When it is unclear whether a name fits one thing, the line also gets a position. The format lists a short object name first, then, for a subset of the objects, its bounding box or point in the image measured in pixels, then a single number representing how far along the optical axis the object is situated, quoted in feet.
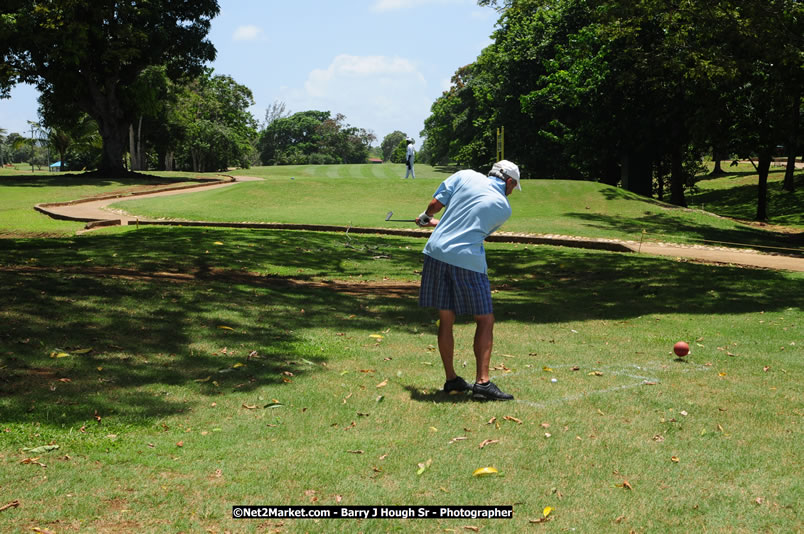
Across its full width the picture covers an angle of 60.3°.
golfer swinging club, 18.37
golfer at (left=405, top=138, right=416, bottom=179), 105.09
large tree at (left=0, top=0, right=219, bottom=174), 105.91
